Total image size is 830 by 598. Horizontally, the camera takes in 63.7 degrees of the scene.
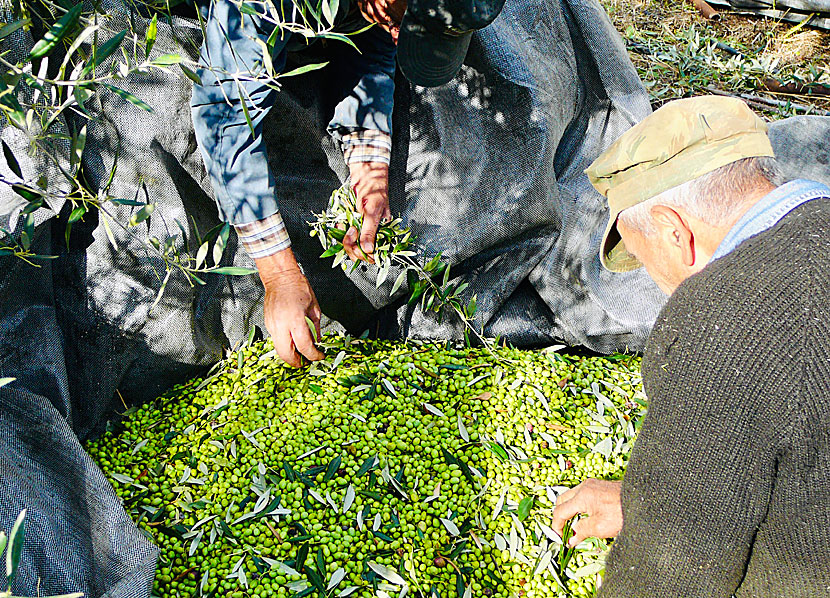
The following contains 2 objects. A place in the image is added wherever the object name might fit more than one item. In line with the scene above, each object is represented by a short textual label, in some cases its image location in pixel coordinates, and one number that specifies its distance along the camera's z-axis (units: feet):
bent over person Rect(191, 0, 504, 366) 6.07
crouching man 3.79
